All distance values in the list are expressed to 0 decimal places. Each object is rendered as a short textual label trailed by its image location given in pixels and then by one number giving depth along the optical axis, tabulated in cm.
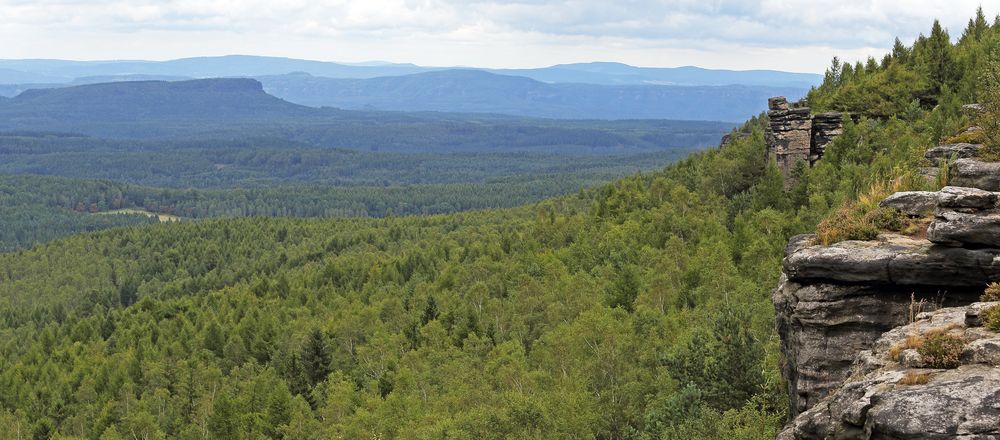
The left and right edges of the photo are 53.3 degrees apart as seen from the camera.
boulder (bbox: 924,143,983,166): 3429
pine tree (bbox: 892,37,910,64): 11024
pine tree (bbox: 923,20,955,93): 9619
